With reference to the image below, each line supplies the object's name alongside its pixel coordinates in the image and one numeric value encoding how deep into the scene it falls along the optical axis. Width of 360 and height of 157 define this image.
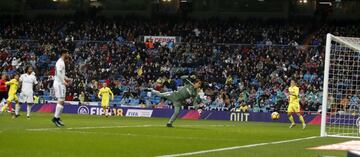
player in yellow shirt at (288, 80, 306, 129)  30.41
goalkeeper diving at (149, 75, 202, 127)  24.56
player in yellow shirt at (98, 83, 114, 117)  37.82
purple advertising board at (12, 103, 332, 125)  38.31
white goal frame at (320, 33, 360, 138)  22.27
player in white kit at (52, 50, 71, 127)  21.36
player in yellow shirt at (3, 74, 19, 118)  32.43
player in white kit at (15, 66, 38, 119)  30.03
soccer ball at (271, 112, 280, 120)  35.59
